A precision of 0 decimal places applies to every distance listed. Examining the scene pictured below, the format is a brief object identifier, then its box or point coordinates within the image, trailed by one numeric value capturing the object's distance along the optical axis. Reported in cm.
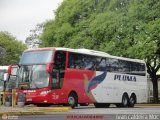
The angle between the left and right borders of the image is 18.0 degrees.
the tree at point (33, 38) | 7971
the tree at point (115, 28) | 3969
